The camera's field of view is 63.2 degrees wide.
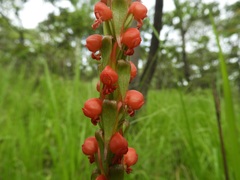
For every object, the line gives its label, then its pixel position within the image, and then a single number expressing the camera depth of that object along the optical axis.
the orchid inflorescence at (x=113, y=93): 0.09
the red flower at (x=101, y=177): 0.09
